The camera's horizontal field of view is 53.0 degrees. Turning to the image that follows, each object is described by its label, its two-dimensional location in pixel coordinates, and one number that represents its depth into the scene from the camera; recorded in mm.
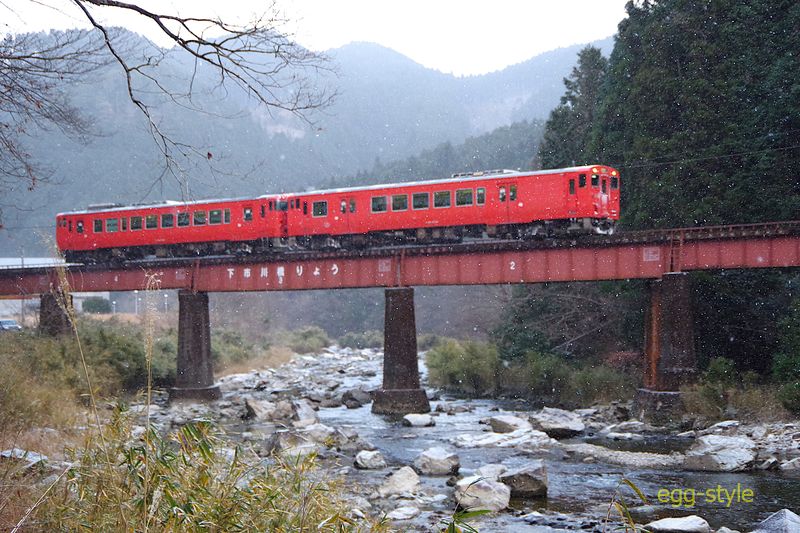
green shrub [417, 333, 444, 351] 61906
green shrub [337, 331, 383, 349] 72869
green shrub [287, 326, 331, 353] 67250
